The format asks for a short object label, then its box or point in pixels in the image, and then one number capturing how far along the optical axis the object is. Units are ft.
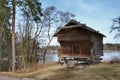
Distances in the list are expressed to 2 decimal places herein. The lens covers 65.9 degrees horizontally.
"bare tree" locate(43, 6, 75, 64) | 58.83
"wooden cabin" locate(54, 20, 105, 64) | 37.58
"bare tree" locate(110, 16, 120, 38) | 51.99
